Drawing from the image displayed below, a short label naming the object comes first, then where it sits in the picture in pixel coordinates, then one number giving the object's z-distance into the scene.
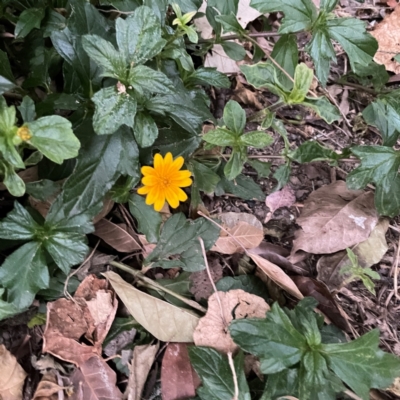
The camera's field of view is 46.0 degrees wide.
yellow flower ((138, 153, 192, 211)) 0.23
